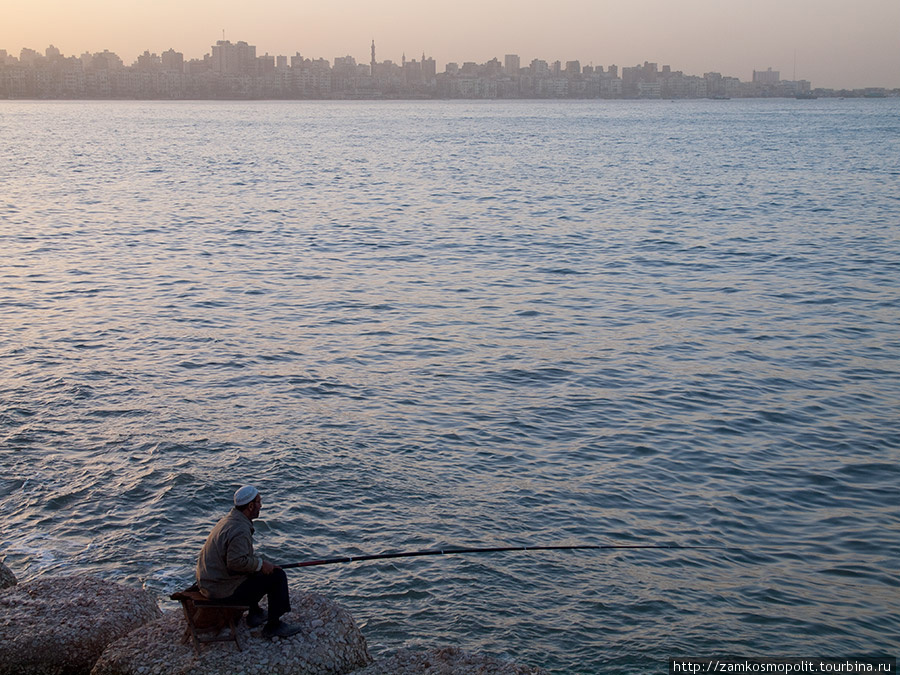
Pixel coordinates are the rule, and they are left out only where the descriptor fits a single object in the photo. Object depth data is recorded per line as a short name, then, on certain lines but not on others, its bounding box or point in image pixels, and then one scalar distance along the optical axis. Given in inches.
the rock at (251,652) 272.1
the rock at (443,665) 274.4
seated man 280.2
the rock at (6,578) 347.3
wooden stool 276.2
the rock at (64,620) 289.0
